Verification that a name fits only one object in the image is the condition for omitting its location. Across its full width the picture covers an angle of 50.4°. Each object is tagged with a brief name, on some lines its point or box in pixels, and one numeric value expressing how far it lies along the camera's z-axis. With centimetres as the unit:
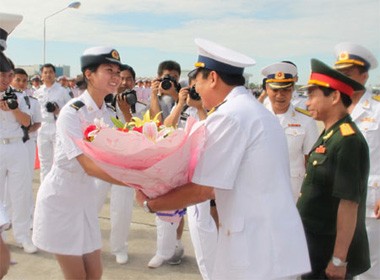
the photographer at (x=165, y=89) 398
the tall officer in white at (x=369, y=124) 286
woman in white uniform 241
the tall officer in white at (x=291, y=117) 354
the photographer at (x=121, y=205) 400
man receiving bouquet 161
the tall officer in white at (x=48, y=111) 595
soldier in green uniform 207
